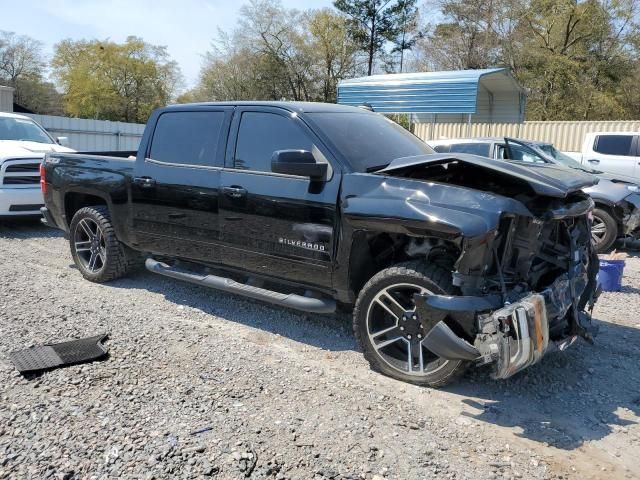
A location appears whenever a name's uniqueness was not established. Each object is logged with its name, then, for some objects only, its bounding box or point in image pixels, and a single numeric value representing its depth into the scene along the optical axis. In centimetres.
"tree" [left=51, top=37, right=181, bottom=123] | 5034
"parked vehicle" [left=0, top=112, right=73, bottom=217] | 866
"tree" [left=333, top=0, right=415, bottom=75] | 3806
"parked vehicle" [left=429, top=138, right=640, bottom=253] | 823
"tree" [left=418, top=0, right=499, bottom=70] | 3316
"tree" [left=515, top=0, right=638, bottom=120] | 2962
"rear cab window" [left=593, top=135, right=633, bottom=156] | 1127
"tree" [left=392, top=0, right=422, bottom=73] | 3803
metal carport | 2119
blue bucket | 618
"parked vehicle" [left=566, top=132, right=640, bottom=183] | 1112
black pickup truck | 345
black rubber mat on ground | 391
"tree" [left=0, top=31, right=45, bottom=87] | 5572
